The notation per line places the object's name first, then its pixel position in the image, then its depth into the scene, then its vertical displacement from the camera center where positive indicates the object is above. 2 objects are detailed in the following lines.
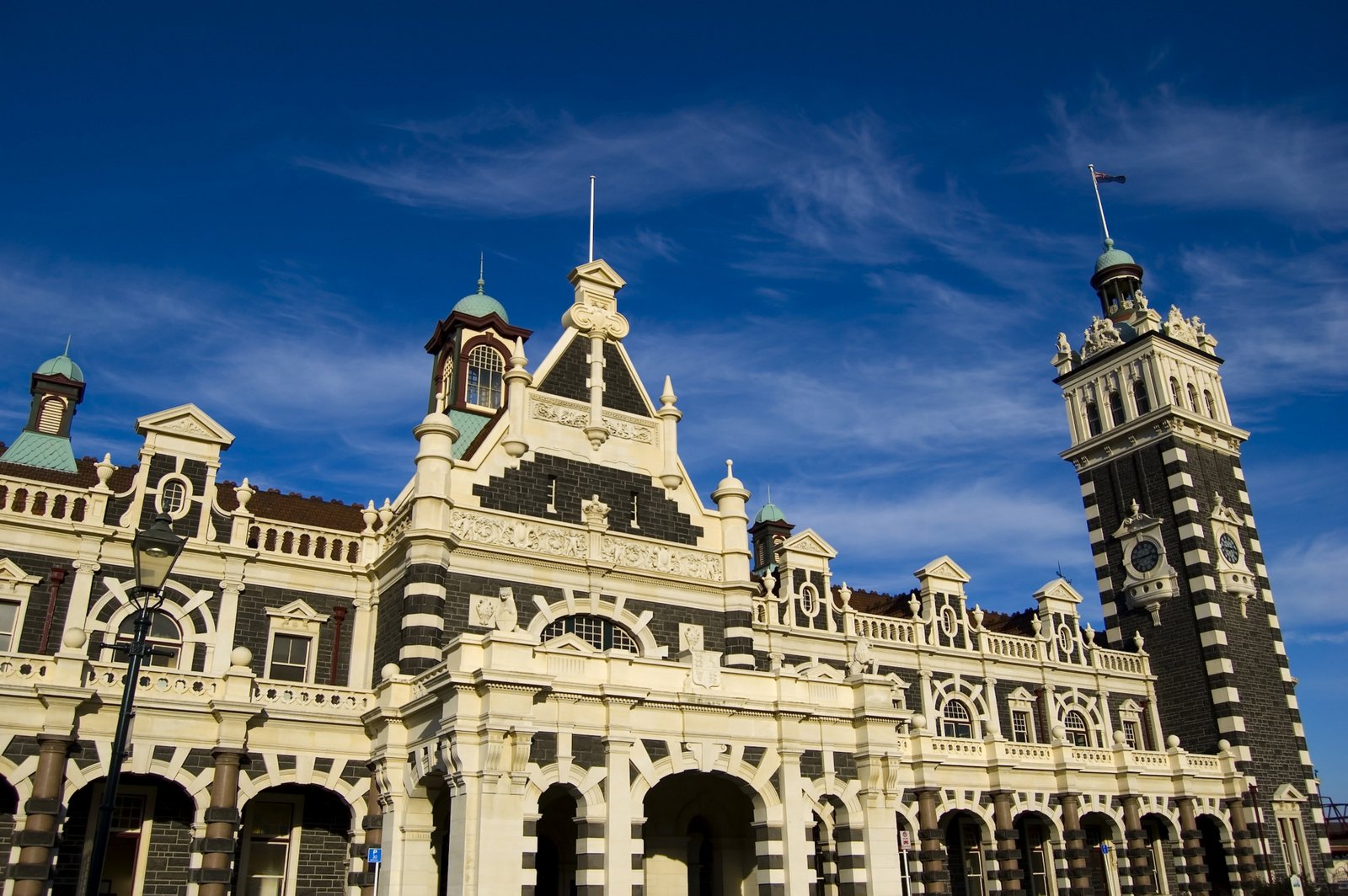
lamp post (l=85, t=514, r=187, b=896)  14.25 +3.80
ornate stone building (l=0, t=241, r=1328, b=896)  25.81 +4.77
